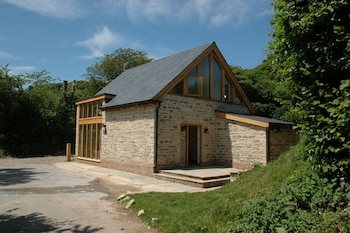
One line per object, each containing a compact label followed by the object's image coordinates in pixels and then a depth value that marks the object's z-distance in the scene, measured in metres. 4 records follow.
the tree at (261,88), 25.25
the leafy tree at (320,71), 3.62
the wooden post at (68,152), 20.35
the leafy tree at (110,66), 38.09
